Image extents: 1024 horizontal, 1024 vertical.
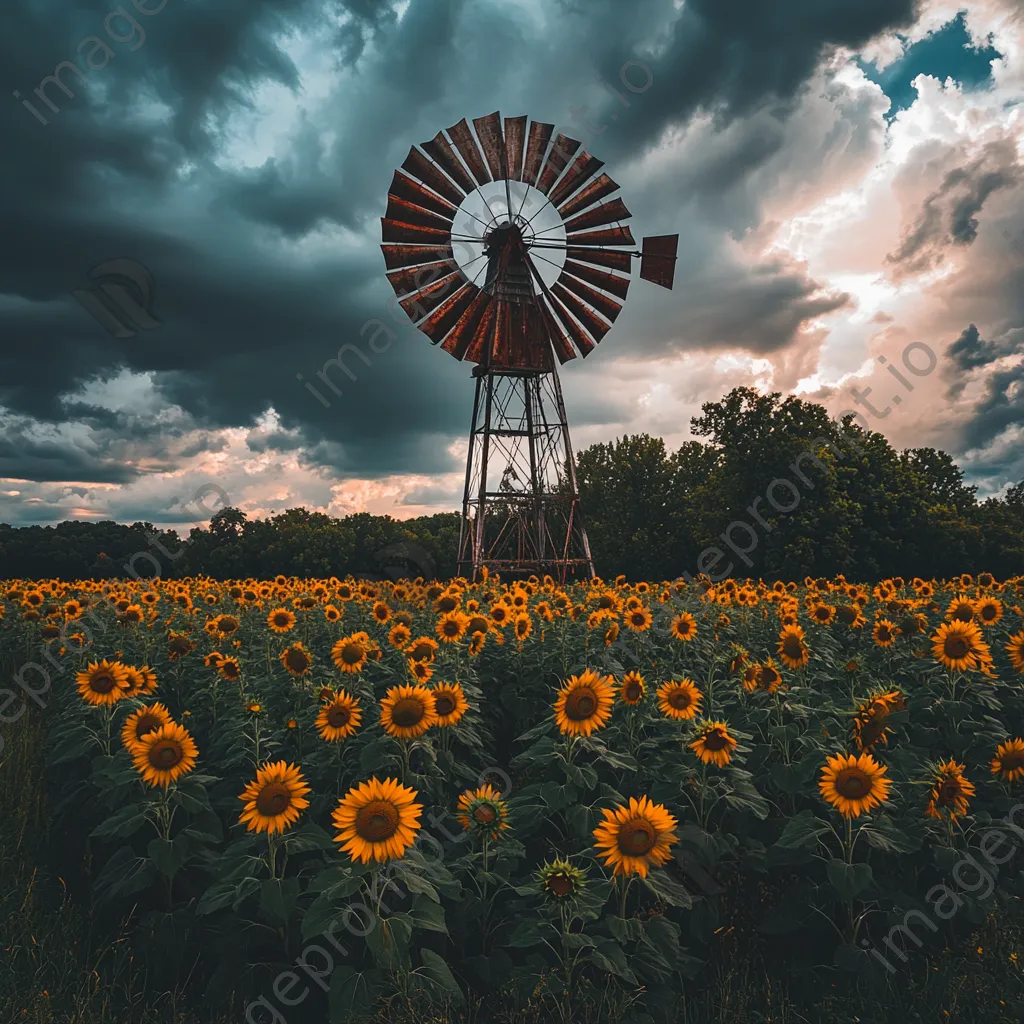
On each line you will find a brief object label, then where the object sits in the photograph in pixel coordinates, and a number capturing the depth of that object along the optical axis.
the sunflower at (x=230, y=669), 7.18
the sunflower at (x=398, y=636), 7.77
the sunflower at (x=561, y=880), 4.05
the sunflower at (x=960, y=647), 6.63
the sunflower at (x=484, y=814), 4.66
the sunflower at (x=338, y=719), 5.59
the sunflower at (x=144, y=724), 5.46
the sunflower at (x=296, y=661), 6.73
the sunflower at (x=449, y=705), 5.60
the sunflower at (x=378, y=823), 3.99
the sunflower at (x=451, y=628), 7.81
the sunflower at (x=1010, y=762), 5.56
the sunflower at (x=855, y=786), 4.78
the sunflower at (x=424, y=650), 6.73
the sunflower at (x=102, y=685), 6.34
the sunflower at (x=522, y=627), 8.55
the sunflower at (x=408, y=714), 5.39
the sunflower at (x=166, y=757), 5.00
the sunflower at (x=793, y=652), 6.85
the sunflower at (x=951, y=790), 5.09
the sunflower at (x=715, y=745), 5.25
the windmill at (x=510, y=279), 25.80
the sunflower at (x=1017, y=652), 6.95
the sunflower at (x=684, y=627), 8.18
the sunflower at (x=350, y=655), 6.68
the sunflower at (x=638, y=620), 8.98
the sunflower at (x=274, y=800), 4.38
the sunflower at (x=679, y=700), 6.03
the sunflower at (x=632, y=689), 5.82
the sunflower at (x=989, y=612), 8.09
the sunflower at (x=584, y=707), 5.45
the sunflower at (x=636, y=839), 4.21
